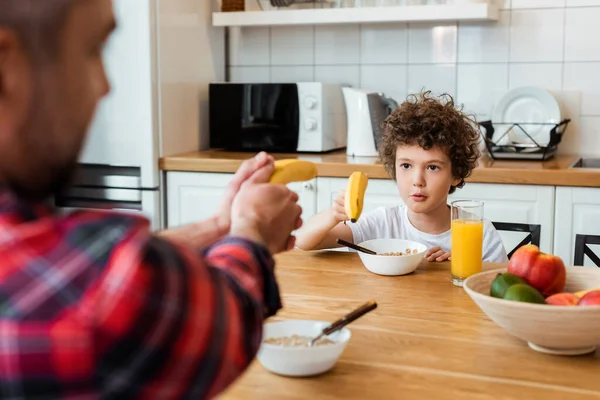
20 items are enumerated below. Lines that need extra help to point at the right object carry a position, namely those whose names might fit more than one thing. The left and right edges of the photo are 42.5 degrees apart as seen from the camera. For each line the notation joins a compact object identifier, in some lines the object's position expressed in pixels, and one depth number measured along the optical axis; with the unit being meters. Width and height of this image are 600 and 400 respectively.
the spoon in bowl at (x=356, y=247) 1.67
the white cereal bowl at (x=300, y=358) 1.03
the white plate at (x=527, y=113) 3.07
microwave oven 3.14
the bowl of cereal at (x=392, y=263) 1.58
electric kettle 3.06
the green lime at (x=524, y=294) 1.13
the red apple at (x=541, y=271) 1.26
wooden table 1.00
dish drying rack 2.88
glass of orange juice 1.52
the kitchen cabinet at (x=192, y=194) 3.01
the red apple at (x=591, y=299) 1.10
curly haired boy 1.99
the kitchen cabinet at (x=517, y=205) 2.60
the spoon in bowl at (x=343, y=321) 1.14
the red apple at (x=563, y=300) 1.15
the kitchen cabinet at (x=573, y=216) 2.55
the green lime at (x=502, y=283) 1.19
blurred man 0.52
